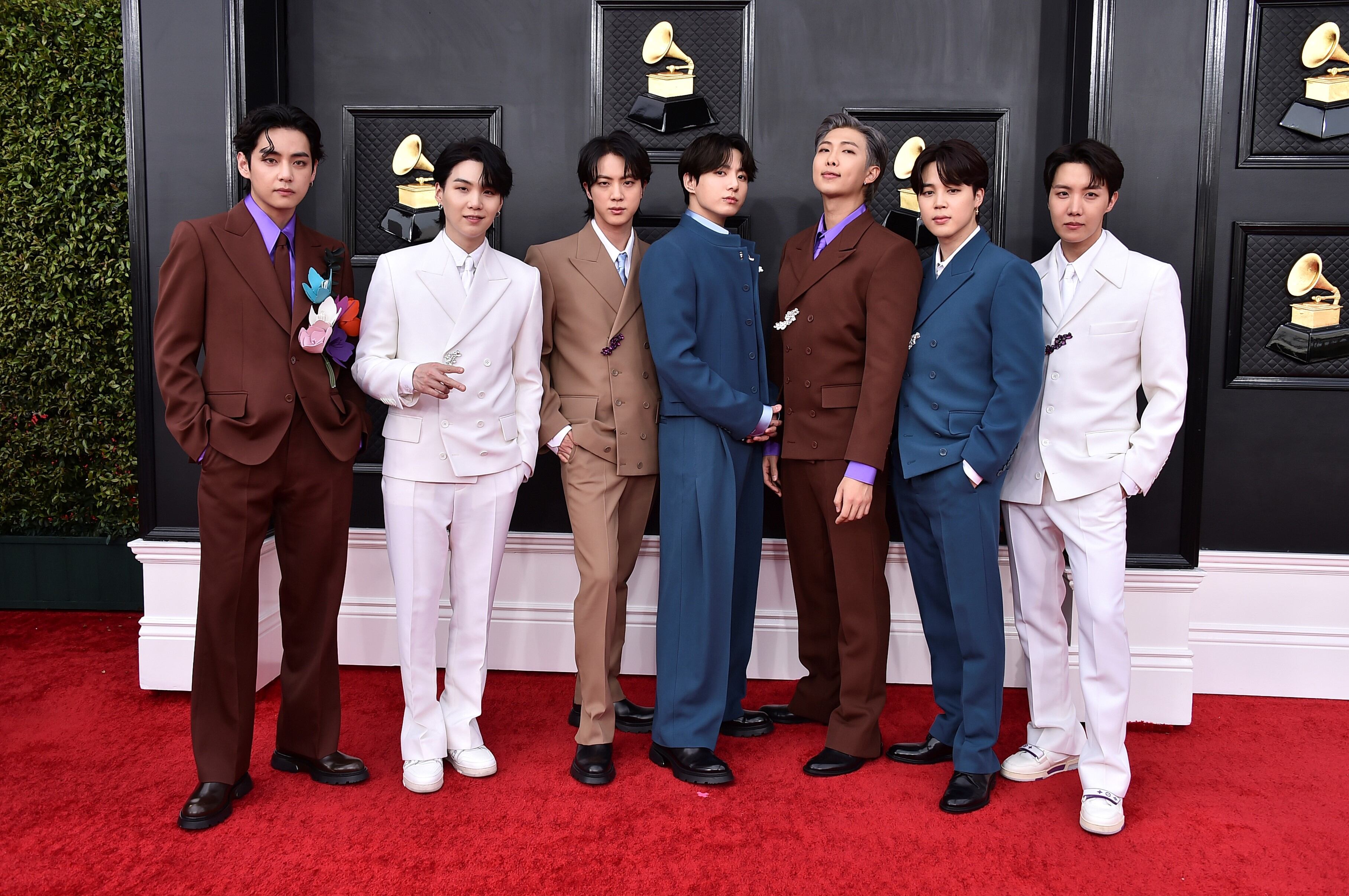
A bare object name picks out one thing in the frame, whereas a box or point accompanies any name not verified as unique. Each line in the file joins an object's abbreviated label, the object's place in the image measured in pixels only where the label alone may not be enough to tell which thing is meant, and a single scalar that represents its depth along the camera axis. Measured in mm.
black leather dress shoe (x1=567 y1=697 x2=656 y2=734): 2898
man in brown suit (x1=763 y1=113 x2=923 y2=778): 2465
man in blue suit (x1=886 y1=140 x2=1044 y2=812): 2350
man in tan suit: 2596
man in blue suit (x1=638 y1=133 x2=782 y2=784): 2516
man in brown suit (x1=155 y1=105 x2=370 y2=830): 2244
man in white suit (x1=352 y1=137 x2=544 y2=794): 2424
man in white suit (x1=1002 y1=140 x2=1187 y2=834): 2340
